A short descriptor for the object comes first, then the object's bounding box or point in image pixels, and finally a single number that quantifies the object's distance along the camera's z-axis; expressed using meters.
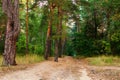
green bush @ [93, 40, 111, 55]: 18.59
